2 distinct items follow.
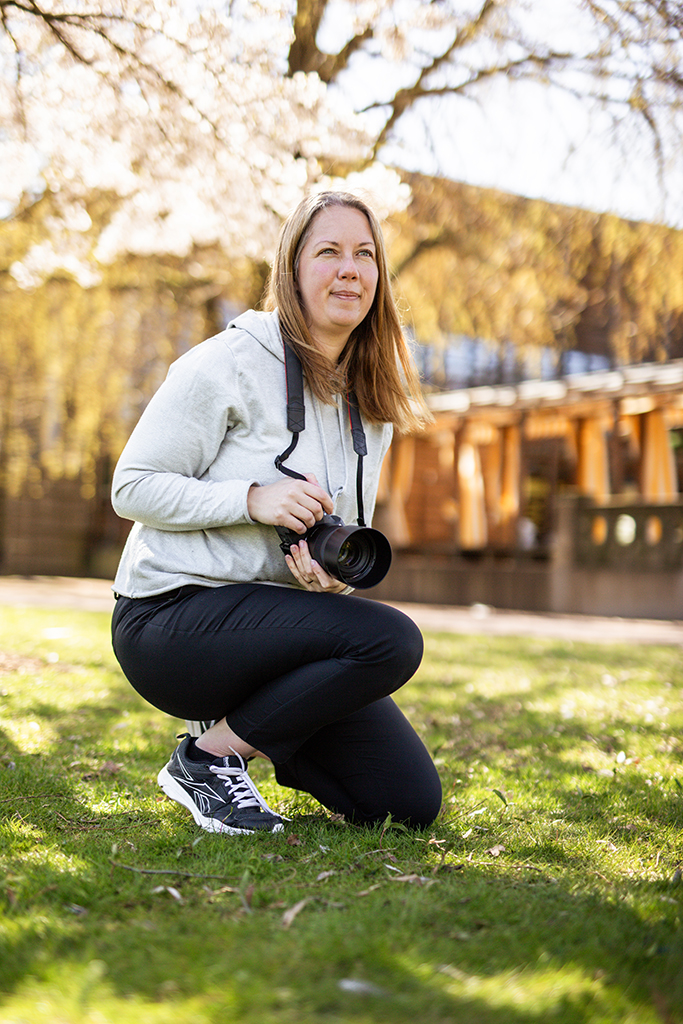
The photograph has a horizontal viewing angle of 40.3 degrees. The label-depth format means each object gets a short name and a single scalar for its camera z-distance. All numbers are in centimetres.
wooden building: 1065
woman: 232
